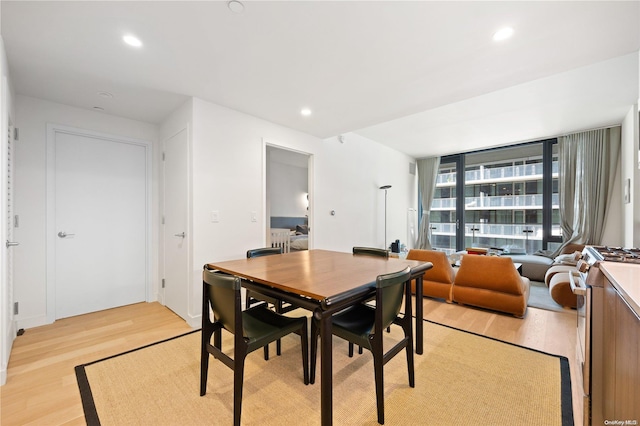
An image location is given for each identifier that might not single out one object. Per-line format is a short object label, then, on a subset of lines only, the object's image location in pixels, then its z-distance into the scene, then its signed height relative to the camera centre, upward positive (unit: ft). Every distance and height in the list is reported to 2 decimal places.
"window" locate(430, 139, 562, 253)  17.60 +0.87
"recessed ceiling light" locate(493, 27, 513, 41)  5.89 +4.09
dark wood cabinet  3.25 -2.09
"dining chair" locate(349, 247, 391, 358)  8.45 -1.39
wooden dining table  4.20 -1.40
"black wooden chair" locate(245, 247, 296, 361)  6.97 -2.46
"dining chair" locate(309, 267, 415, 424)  4.72 -2.35
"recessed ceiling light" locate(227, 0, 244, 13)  5.15 +4.06
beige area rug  4.95 -3.90
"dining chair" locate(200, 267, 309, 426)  4.51 -2.39
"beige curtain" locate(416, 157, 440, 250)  22.53 +1.85
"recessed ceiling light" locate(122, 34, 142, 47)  6.15 +4.02
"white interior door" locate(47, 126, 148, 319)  9.78 -0.53
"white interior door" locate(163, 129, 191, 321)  9.61 -0.62
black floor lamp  19.33 -0.41
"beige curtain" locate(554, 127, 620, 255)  15.06 +1.89
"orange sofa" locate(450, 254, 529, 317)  9.59 -2.82
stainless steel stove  5.50 -1.01
